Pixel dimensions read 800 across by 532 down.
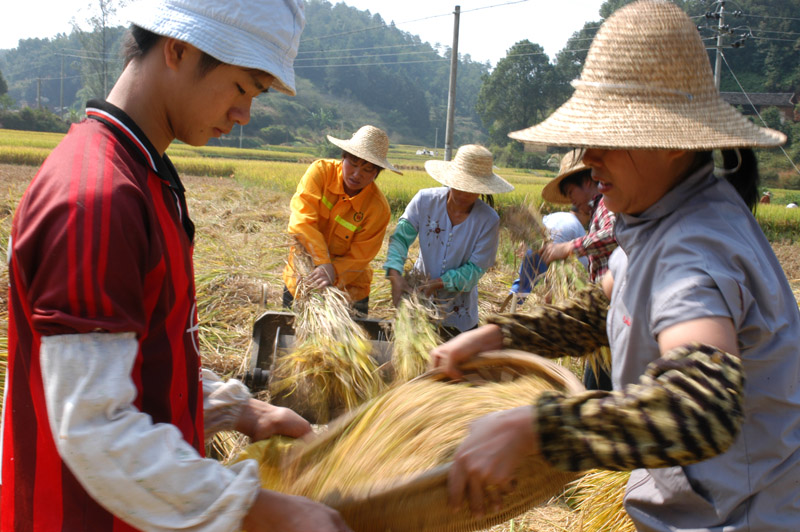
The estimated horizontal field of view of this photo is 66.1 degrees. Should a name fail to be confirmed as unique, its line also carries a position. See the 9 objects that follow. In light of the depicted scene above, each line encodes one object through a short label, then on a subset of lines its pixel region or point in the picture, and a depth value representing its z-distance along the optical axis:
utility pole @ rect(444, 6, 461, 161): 12.67
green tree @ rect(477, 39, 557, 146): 59.00
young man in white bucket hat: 0.85
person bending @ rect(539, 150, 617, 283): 3.03
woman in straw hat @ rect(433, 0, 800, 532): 0.96
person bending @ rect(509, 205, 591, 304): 3.99
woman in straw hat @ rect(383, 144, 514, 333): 3.84
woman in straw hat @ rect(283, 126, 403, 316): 3.88
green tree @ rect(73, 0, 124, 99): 48.91
